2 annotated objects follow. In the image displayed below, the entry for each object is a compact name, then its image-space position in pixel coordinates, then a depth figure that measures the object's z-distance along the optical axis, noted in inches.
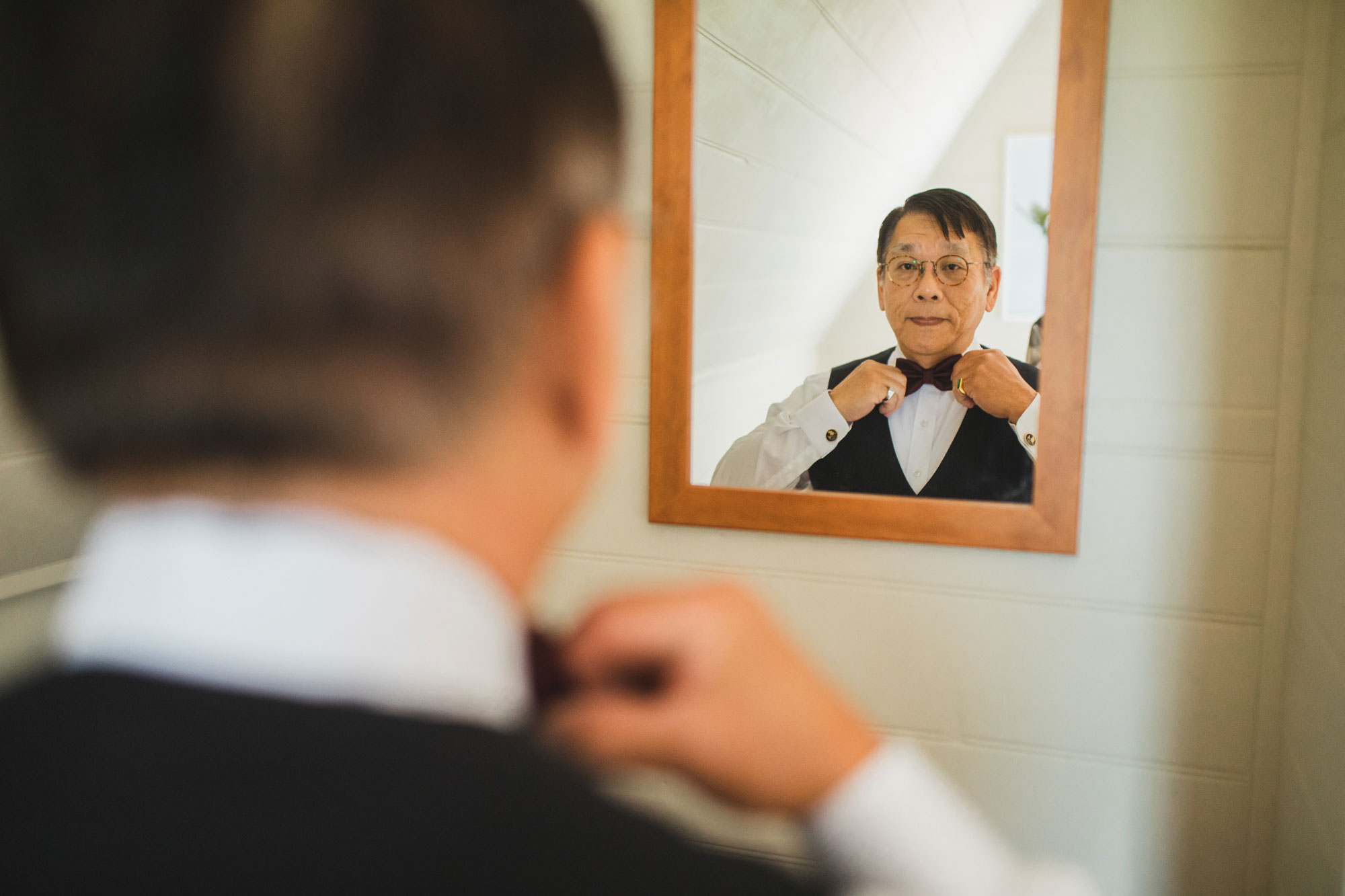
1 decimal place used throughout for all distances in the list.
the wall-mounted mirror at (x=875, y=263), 47.8
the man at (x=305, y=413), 10.9
